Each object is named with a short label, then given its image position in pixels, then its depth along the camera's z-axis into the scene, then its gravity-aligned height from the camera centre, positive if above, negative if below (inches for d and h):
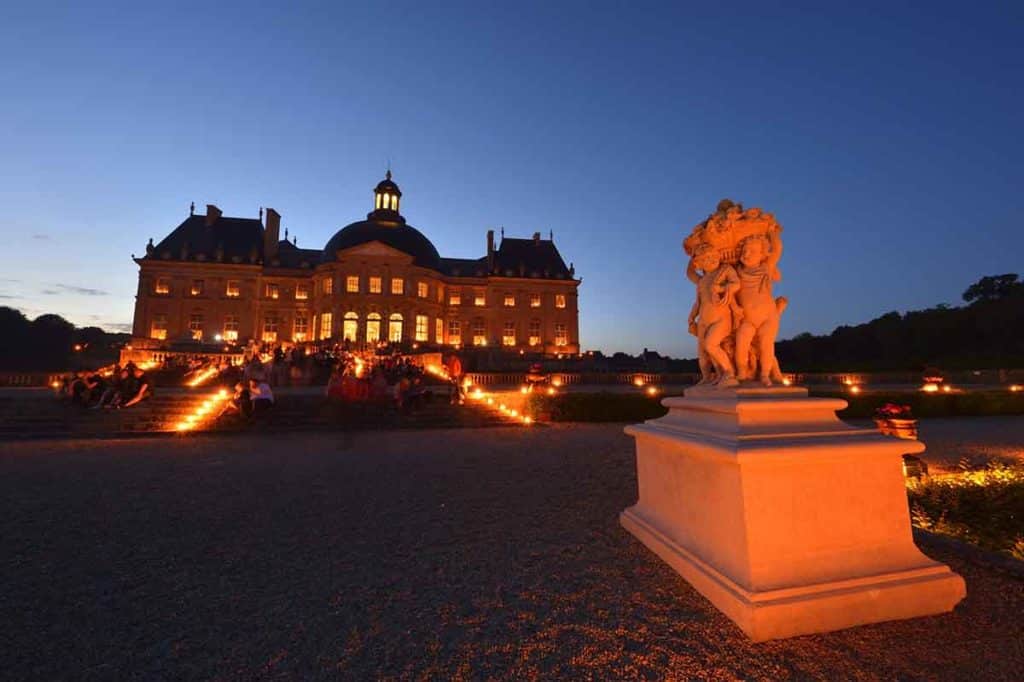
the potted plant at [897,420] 286.2 -29.7
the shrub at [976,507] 172.3 -61.3
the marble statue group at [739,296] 151.2 +28.8
